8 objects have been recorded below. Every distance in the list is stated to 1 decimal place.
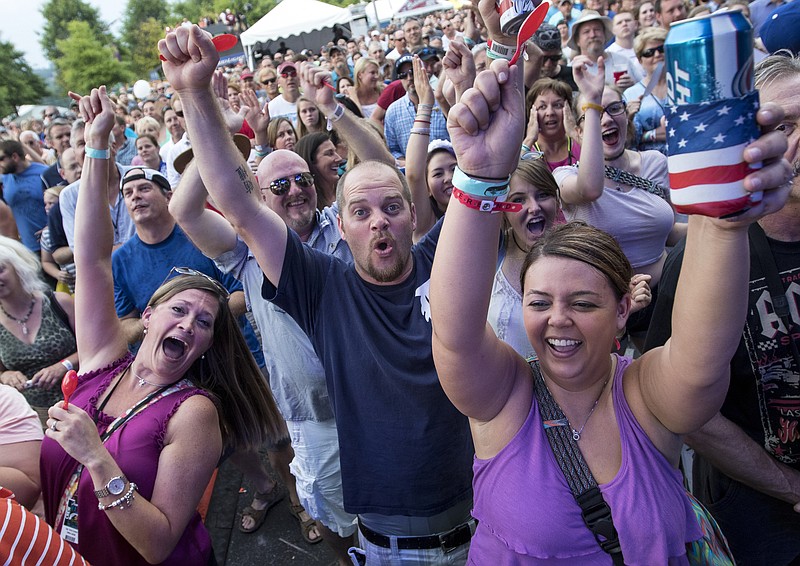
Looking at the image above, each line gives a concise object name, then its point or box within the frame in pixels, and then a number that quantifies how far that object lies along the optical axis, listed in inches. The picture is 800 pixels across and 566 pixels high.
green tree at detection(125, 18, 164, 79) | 2100.1
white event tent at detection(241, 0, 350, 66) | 789.9
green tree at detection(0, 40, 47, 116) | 1776.0
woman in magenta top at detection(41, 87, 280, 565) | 72.1
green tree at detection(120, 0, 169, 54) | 2511.1
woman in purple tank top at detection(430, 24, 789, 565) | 43.4
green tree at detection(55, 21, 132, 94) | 1641.2
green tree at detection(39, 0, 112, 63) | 2554.1
